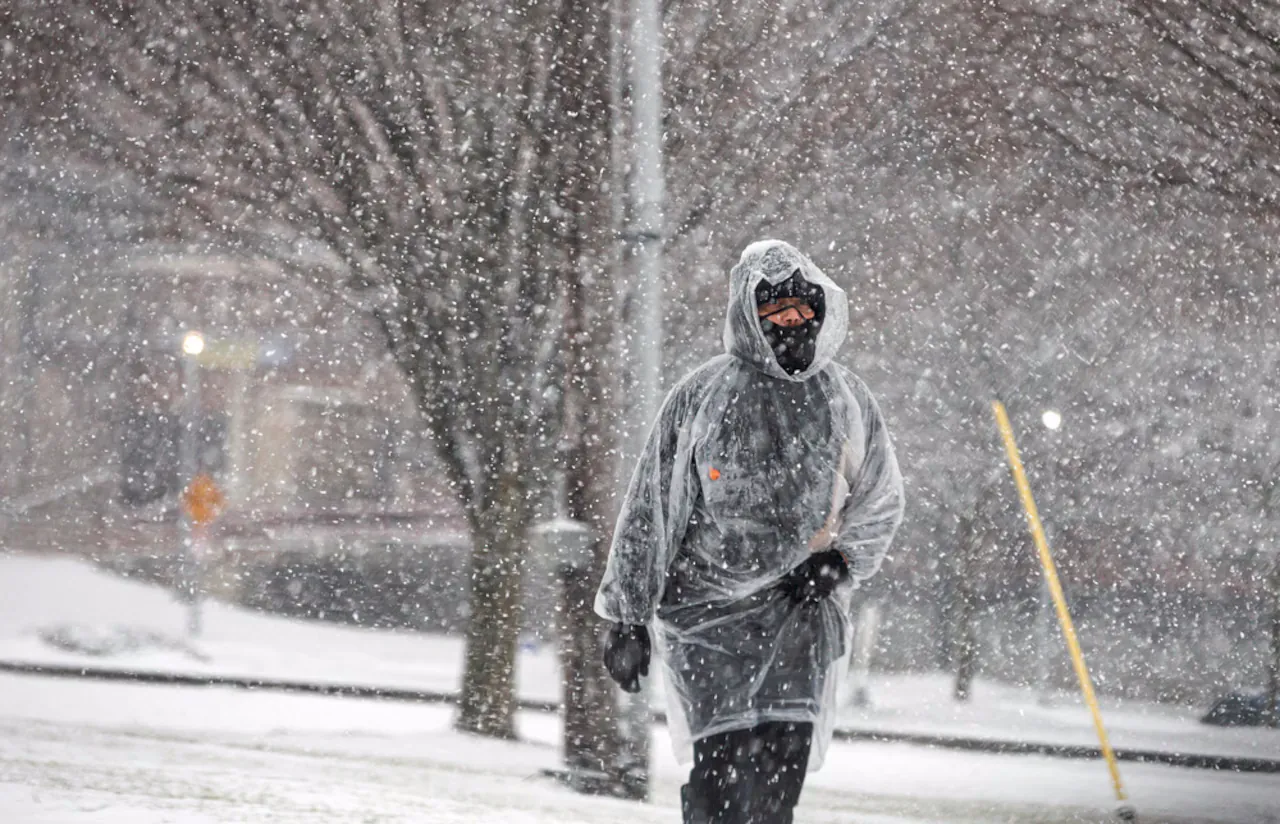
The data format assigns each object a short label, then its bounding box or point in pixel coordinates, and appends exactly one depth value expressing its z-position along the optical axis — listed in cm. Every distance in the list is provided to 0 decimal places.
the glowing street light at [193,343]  5839
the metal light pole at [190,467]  4747
